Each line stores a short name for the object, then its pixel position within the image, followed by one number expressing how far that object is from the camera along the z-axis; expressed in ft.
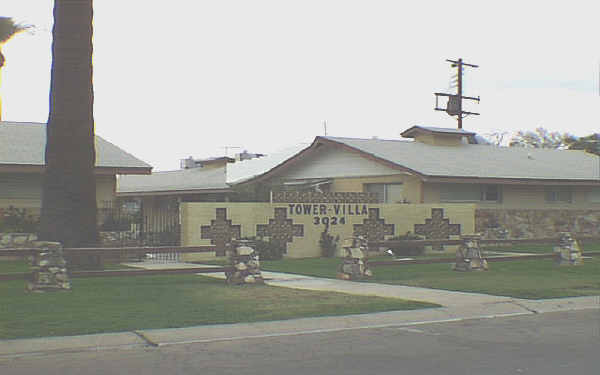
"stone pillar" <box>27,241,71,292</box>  46.91
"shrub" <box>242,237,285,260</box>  77.87
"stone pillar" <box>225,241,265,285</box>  52.75
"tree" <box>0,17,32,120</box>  88.89
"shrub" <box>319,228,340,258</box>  83.46
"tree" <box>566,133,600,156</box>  192.20
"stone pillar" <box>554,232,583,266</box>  70.44
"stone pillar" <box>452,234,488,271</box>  65.41
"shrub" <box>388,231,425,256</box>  85.05
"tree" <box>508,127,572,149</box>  271.28
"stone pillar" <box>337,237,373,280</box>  58.49
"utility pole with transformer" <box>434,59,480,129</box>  156.46
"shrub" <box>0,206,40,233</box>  77.10
